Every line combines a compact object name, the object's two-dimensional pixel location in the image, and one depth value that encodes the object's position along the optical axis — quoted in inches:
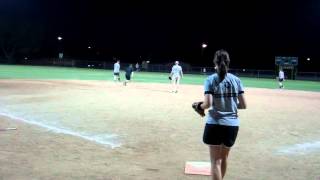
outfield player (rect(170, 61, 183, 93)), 1136.2
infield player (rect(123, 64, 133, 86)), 1359.5
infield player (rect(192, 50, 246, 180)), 226.8
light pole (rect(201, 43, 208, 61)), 3705.7
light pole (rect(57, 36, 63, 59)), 4487.7
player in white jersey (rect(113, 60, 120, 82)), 1446.9
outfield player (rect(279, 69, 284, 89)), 1461.0
